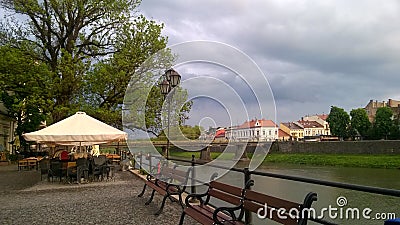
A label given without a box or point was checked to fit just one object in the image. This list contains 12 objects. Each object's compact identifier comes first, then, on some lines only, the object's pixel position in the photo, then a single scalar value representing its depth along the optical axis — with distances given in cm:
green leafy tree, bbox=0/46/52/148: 1783
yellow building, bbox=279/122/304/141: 10616
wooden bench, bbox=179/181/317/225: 311
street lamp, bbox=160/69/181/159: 1084
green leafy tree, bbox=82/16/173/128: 1819
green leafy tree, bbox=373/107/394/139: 6812
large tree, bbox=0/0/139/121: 1939
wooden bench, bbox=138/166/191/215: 655
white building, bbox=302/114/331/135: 10900
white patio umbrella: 1063
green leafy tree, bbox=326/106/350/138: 7670
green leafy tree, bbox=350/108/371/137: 7338
